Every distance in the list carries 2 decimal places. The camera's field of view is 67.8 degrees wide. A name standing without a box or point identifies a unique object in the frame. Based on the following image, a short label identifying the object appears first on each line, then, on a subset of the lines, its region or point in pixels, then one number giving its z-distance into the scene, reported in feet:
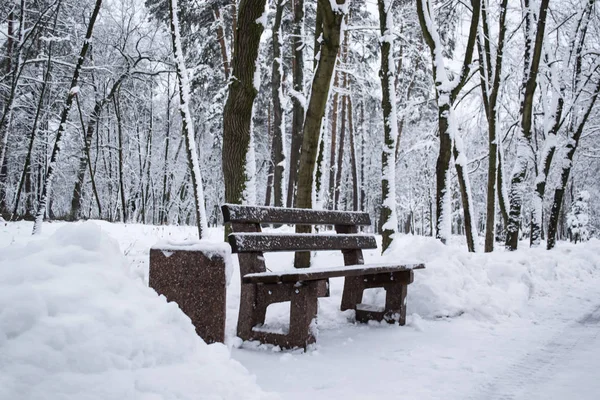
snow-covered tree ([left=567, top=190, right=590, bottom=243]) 103.09
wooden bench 11.00
